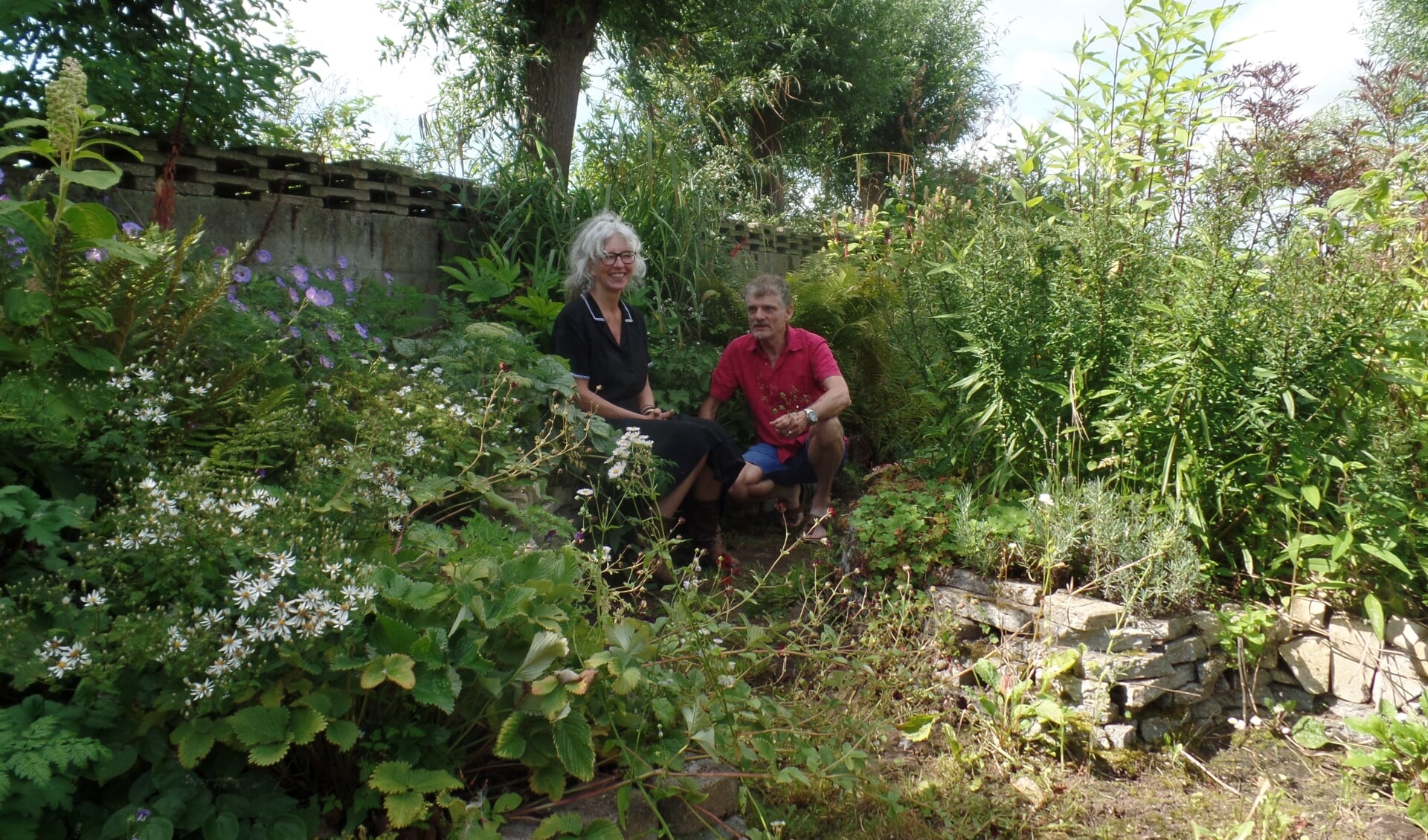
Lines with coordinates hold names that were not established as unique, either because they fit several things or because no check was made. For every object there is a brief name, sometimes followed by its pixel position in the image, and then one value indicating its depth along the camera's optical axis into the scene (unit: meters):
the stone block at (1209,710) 3.26
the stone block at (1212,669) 3.25
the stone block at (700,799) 2.05
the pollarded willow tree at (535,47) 7.34
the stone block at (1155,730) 3.14
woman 4.04
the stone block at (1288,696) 3.40
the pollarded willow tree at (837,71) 9.73
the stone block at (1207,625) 3.27
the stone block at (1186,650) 3.18
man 4.59
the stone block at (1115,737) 3.05
